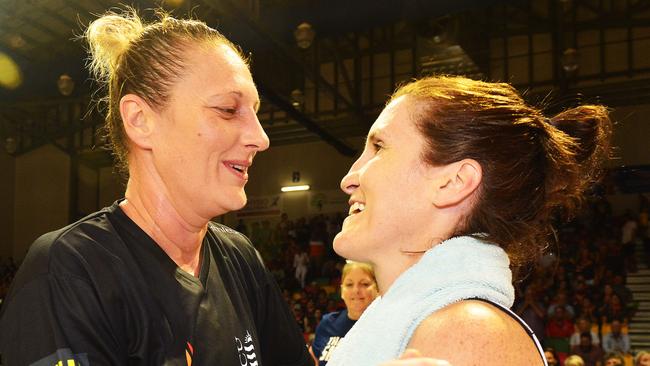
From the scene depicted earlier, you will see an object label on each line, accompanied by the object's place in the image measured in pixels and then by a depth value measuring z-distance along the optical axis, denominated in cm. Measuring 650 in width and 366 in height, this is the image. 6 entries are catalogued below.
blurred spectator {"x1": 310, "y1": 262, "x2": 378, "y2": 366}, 422
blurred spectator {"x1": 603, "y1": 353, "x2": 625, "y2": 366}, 738
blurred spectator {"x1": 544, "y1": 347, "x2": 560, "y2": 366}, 688
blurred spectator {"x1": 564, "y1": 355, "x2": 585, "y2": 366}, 670
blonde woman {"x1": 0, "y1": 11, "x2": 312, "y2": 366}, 125
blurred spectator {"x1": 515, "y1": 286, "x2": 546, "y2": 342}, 881
